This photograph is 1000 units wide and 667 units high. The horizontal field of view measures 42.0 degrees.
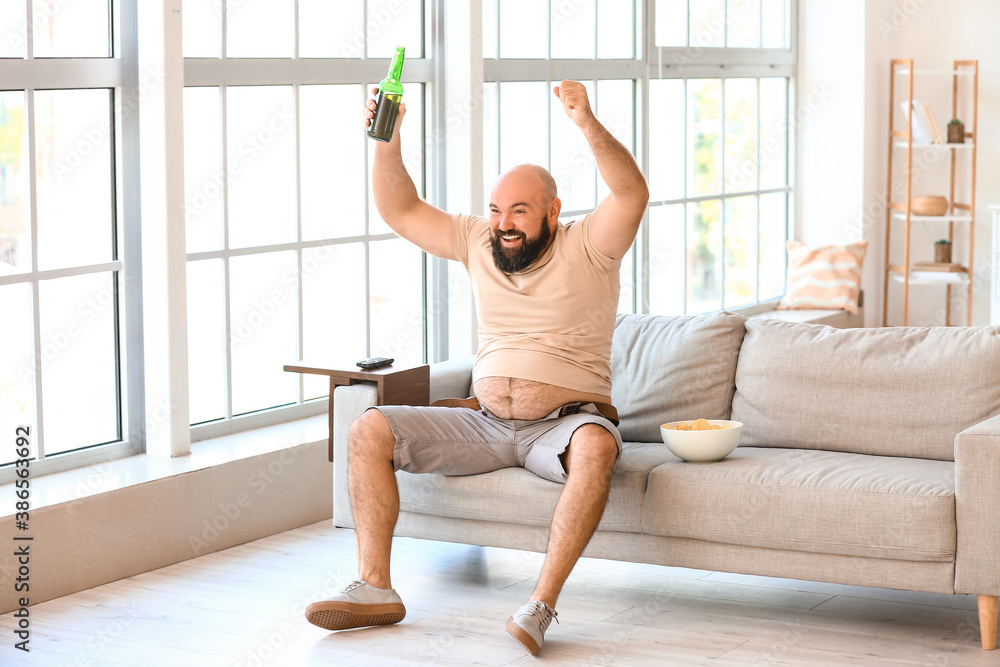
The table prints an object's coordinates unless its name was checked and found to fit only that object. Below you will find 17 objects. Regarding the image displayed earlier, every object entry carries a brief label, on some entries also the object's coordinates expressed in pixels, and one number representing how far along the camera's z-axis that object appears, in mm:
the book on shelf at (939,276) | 7059
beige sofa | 3072
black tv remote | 3727
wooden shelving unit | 7035
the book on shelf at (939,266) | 7102
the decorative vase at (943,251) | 7184
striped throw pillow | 6988
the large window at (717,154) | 6363
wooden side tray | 3652
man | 3232
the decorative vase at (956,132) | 7039
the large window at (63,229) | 3709
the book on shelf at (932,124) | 6946
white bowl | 3393
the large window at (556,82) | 5324
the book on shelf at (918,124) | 6960
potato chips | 3520
